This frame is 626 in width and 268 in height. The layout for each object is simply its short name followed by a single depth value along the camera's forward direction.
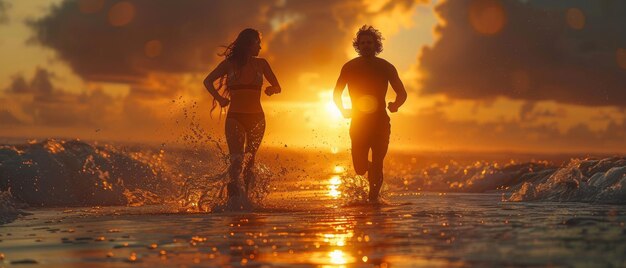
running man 12.22
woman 11.62
